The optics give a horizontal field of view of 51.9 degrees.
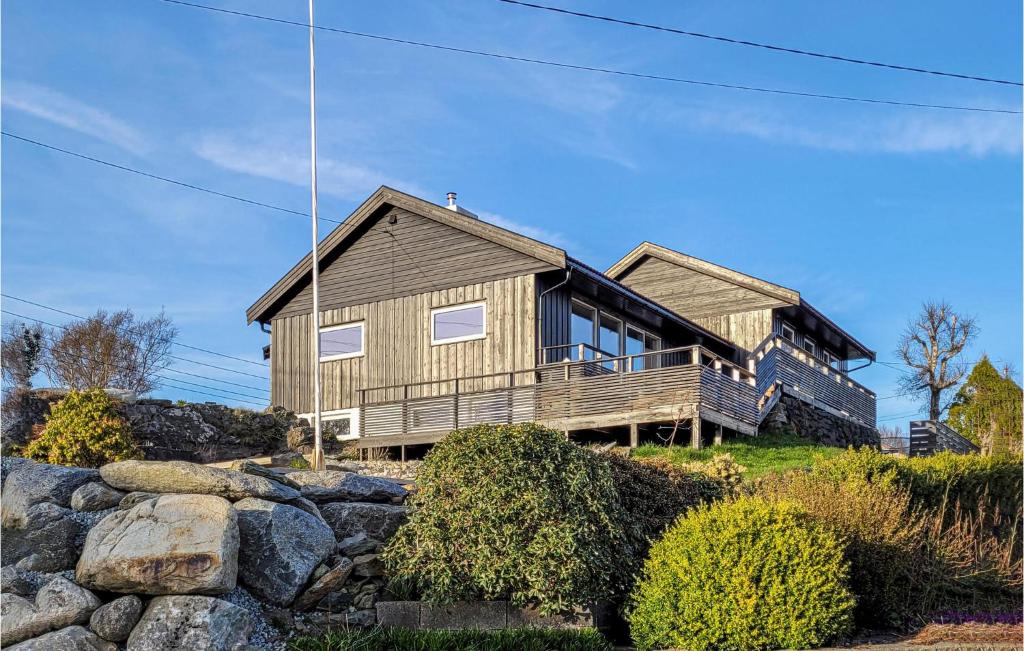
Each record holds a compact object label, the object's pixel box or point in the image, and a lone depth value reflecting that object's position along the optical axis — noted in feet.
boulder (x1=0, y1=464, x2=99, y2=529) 30.50
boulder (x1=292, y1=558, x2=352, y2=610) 30.94
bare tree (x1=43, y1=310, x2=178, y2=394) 113.19
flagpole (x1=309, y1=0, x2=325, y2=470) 65.77
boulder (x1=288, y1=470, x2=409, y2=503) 35.68
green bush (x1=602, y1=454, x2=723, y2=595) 34.76
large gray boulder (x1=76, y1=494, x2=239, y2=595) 27.89
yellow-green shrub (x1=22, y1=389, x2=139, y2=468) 51.98
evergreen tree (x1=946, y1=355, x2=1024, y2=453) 130.11
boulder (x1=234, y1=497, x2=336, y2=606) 30.40
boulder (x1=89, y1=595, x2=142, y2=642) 27.58
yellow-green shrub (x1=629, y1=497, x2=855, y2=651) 30.12
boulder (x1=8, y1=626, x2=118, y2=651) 26.58
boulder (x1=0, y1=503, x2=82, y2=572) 29.30
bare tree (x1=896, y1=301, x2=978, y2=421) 145.48
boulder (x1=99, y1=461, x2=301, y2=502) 31.99
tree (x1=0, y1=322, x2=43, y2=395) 106.93
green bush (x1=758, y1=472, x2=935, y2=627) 35.19
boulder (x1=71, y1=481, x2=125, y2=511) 31.27
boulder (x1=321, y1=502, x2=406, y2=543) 34.63
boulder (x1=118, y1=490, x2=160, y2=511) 31.32
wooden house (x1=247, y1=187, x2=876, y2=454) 72.02
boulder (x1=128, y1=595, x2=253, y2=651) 27.32
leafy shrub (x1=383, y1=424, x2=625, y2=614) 31.81
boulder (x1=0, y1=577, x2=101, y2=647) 27.07
